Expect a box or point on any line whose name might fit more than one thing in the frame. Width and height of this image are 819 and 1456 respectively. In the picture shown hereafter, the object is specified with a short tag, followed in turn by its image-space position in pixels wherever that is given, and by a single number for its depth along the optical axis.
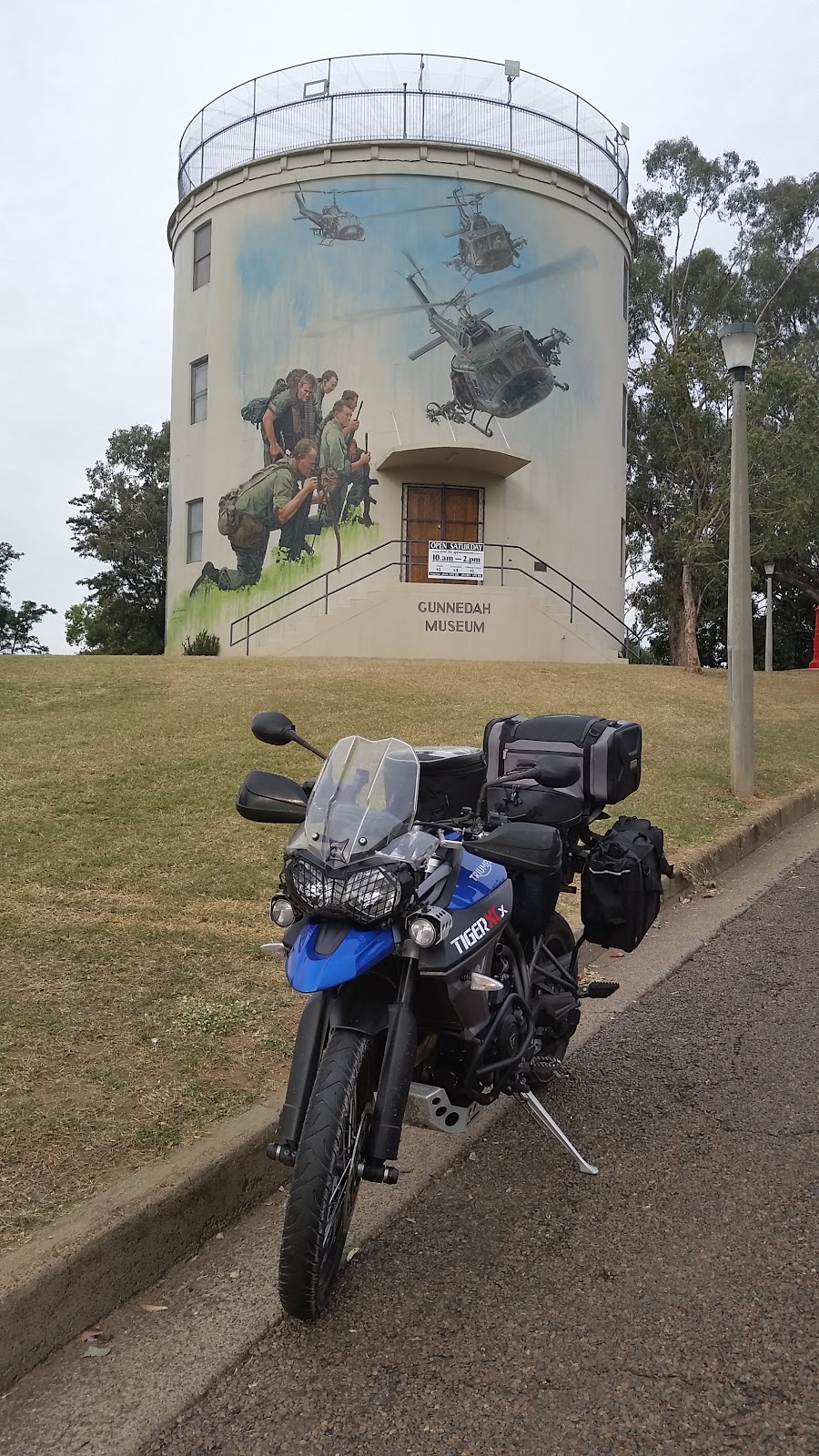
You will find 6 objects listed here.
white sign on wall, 24.59
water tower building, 25.56
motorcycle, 2.85
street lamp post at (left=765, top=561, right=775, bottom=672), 33.44
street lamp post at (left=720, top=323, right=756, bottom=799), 11.23
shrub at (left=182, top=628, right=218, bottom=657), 25.94
